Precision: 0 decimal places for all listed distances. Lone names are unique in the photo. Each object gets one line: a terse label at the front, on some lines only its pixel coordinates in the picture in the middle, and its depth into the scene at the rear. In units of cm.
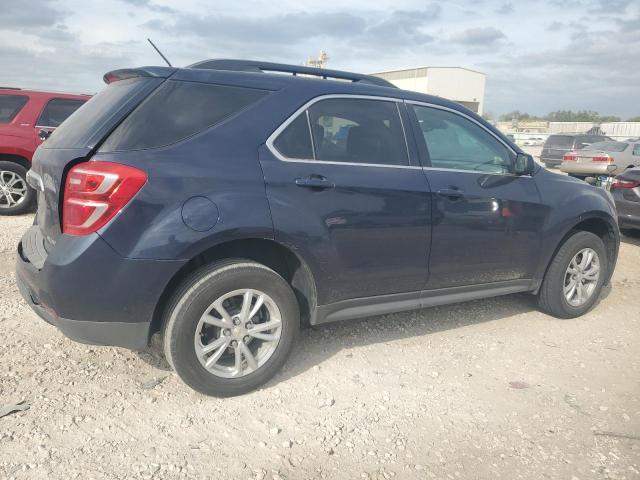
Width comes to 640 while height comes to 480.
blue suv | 268
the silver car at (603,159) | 1659
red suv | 750
